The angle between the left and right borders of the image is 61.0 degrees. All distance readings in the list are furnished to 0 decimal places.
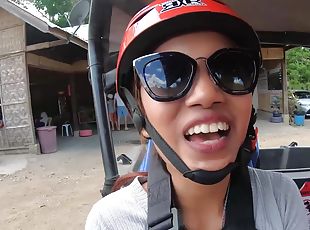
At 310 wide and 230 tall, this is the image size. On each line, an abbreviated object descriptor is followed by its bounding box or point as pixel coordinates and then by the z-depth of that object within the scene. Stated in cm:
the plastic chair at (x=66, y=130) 920
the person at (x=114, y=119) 883
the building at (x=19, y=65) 637
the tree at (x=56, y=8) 1503
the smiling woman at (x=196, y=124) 62
